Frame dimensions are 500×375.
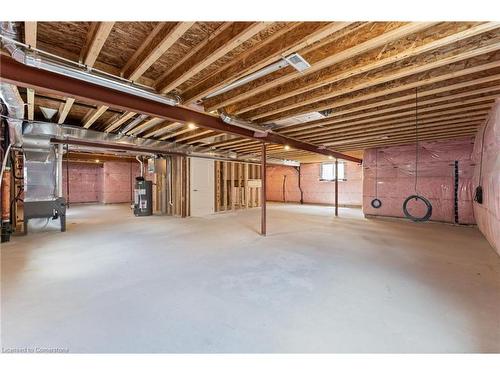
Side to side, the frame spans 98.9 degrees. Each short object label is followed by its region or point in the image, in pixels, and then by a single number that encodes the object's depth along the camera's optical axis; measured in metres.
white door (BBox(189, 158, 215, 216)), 6.83
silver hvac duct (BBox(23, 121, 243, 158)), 3.96
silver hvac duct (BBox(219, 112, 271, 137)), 3.19
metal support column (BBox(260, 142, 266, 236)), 4.38
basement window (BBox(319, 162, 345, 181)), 9.90
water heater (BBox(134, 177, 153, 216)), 6.68
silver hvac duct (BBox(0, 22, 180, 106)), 1.59
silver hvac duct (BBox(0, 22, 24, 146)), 1.57
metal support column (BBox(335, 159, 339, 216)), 7.17
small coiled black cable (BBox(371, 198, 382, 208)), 6.55
